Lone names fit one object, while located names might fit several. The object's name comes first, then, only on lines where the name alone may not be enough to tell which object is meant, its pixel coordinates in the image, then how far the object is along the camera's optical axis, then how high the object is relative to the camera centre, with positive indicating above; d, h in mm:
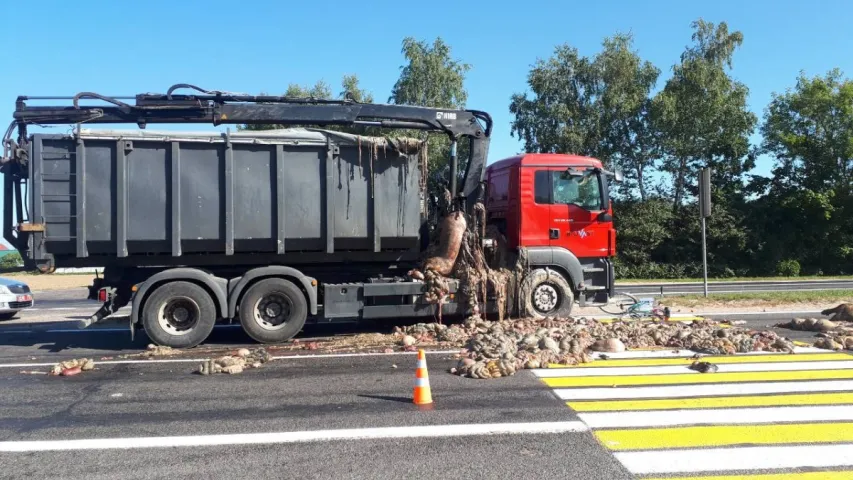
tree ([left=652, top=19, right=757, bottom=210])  30781 +6868
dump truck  9094 +710
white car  13500 -732
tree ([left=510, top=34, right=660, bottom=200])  31469 +7717
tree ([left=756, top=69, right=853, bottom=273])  32219 +3816
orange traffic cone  6035 -1300
